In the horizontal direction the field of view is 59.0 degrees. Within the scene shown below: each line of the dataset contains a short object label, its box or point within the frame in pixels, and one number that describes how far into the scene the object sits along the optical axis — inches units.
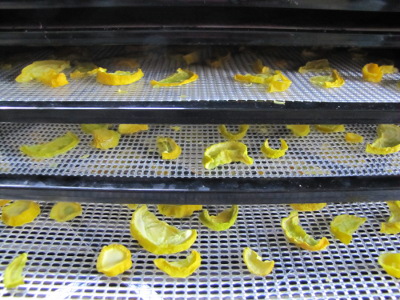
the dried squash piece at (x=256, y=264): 6.6
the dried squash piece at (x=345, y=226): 7.2
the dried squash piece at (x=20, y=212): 7.5
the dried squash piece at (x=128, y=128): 8.1
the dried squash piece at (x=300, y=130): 8.1
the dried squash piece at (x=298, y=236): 6.9
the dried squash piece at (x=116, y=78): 7.1
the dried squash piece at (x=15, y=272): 6.3
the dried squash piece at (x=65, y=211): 7.7
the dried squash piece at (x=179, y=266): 6.4
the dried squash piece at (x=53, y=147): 7.3
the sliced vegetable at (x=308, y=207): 7.8
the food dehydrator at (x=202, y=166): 6.2
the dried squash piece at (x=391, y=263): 6.5
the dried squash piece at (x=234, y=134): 7.9
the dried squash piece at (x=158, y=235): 6.7
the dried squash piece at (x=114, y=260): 6.5
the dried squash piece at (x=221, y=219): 7.3
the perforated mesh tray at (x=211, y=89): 6.6
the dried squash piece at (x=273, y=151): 7.3
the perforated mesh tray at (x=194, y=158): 6.9
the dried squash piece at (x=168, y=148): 7.3
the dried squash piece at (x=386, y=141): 7.3
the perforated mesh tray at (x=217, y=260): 6.3
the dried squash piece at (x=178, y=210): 7.7
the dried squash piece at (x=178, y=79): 7.1
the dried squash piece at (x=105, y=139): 7.6
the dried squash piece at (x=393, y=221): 7.4
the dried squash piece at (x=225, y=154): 7.0
